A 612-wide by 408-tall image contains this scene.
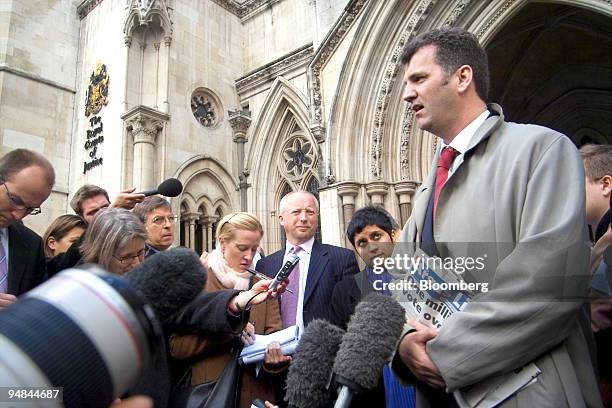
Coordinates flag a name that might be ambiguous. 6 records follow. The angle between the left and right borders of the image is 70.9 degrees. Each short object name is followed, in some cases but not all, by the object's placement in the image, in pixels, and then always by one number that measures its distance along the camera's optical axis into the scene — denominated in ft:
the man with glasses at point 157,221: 9.53
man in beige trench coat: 3.50
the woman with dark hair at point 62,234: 9.59
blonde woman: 6.00
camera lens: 1.97
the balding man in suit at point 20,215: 6.56
